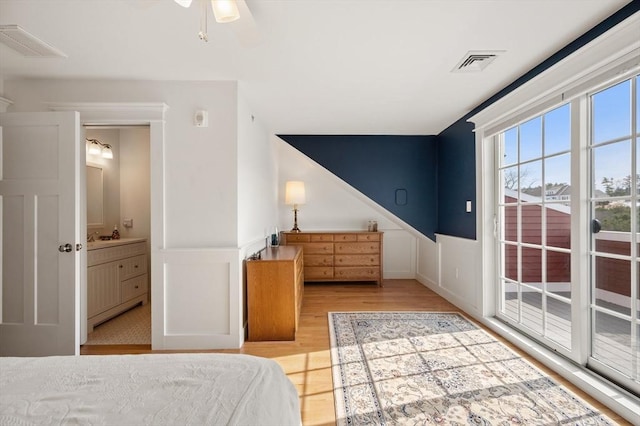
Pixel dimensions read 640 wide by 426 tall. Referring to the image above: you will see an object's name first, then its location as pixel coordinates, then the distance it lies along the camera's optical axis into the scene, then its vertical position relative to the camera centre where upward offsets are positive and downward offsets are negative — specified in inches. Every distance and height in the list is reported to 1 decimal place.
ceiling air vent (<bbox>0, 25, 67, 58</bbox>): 75.9 +44.1
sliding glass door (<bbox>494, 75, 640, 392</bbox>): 73.2 -4.6
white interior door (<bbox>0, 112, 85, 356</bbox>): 94.7 -6.2
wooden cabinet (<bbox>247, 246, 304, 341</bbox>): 112.3 -31.1
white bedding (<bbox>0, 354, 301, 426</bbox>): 32.3 -20.9
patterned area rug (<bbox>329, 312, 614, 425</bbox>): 69.8 -44.9
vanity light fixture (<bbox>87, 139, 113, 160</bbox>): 143.4 +30.5
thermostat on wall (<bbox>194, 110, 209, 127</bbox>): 104.9 +31.6
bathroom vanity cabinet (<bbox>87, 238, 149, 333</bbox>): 122.4 -28.2
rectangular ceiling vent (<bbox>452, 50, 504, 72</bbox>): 86.8 +44.1
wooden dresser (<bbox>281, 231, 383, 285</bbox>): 189.0 -25.7
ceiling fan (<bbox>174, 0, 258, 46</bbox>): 51.3 +34.8
